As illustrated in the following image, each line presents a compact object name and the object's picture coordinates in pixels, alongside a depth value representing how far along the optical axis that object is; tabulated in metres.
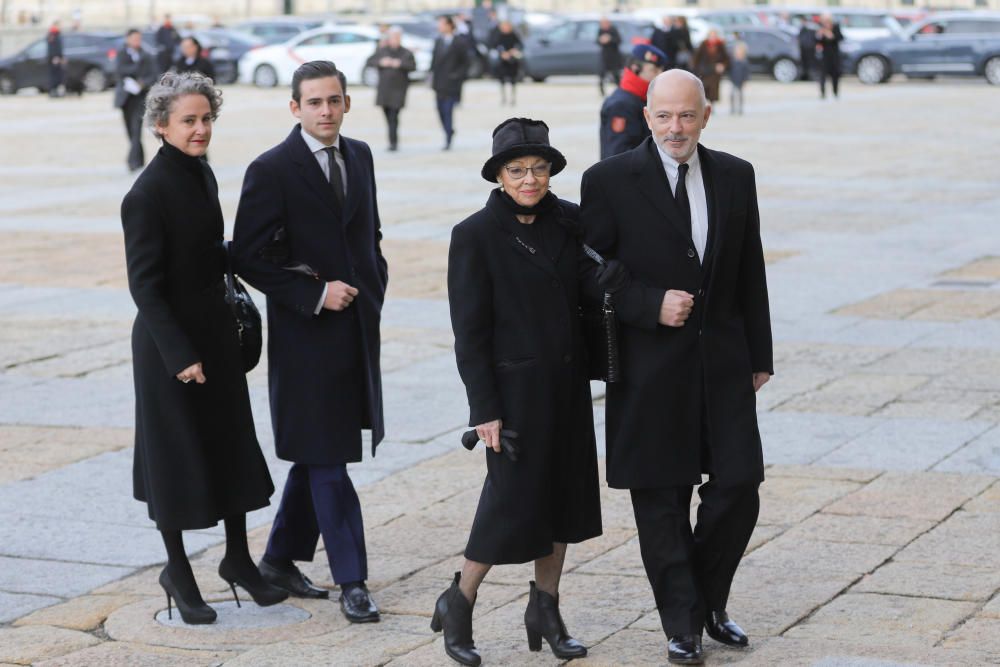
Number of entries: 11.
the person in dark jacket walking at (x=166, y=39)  27.56
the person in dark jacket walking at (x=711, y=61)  26.88
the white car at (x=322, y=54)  37.22
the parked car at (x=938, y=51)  34.25
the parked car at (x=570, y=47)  37.06
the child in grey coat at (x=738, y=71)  27.08
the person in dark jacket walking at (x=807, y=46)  34.31
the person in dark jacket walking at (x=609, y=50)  31.69
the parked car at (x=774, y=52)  36.72
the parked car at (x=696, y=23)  38.88
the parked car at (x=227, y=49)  38.81
